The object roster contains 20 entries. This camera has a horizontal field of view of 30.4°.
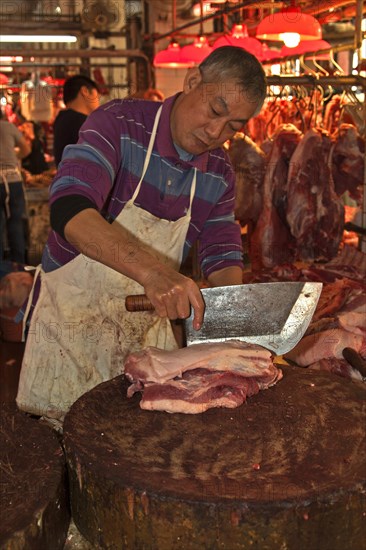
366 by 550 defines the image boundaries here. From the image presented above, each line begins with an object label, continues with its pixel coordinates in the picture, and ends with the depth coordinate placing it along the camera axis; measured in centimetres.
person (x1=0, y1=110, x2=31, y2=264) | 848
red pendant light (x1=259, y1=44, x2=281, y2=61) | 658
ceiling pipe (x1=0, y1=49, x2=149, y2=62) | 797
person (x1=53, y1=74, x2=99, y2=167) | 696
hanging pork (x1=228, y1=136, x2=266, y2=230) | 548
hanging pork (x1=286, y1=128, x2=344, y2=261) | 487
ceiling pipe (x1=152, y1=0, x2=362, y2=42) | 477
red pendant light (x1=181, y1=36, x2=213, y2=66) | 664
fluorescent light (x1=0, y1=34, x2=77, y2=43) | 913
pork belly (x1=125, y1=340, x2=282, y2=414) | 242
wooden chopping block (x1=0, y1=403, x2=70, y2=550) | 180
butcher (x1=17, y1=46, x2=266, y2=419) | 272
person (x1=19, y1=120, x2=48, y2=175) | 1112
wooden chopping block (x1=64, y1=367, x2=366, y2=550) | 181
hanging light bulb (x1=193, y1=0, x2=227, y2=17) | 711
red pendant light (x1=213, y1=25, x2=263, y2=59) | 562
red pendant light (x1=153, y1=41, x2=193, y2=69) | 690
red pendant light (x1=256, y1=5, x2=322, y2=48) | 459
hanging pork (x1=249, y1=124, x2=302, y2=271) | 511
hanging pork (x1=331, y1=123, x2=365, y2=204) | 497
